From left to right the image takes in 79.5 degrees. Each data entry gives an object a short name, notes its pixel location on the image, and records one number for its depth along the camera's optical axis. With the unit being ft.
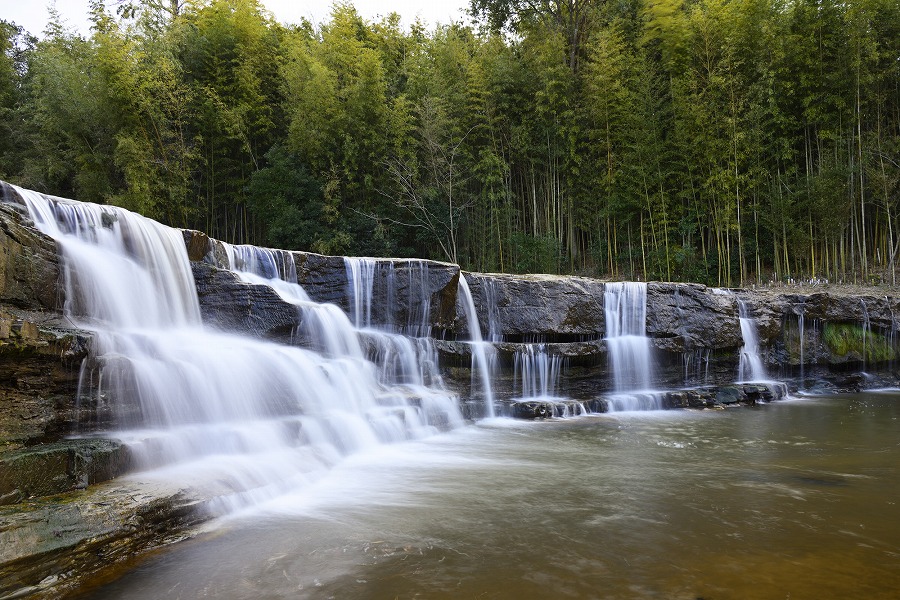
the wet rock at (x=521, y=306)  34.35
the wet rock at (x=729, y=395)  34.39
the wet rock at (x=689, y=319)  36.76
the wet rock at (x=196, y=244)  26.17
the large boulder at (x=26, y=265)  16.38
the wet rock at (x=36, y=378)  14.33
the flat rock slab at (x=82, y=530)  10.28
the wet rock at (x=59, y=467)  12.42
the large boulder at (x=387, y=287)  31.35
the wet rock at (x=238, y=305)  25.55
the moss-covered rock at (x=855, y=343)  40.09
